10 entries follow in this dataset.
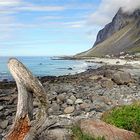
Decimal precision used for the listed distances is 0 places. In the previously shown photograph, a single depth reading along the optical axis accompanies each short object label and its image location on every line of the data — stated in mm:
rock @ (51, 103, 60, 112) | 7796
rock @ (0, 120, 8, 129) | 6657
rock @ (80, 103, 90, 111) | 7696
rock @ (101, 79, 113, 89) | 11375
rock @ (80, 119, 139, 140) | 3959
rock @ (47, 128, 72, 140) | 3937
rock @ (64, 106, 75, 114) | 7513
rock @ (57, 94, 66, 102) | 8686
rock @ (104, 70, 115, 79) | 14092
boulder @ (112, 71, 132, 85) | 12396
